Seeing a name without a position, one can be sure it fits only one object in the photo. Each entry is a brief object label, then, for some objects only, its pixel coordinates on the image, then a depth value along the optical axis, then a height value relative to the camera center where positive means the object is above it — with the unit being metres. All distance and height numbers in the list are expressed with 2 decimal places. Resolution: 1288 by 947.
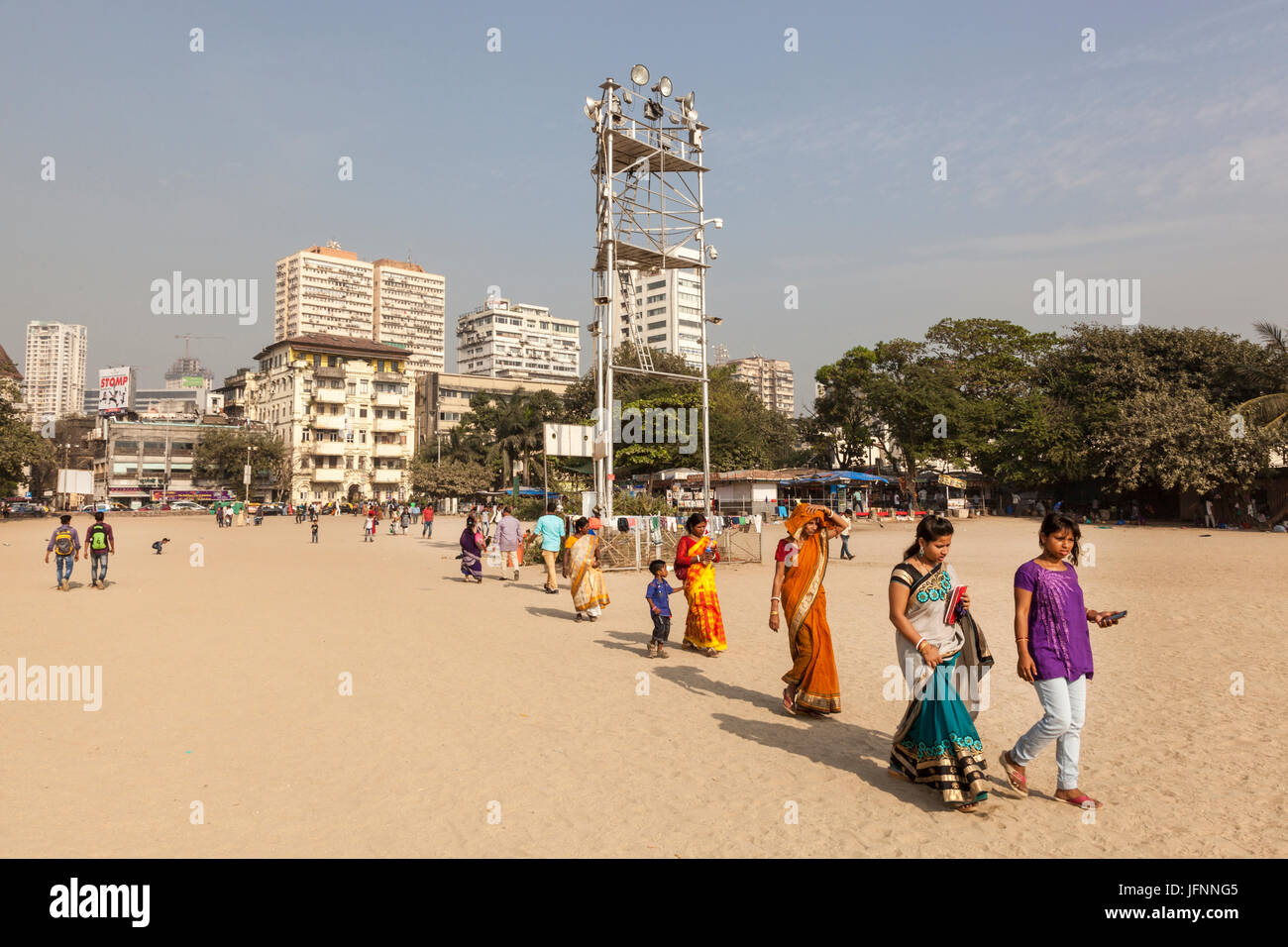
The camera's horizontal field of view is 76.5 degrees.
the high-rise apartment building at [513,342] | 144.12 +25.08
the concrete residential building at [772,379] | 176.75 +22.61
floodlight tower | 21.28 +8.00
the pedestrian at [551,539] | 15.60 -1.14
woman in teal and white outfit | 4.68 -1.14
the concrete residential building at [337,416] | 80.62 +6.51
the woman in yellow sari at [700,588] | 9.31 -1.25
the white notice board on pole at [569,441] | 21.58 +1.07
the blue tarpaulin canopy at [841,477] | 43.02 +0.12
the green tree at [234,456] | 73.50 +2.26
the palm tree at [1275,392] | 32.28 +4.05
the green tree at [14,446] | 49.28 +2.17
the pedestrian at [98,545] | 15.74 -1.24
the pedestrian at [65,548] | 15.44 -1.27
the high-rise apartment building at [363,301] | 145.75 +33.05
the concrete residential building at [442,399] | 95.81 +9.62
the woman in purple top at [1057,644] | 4.59 -0.93
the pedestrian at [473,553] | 17.48 -1.56
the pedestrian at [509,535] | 17.81 -1.20
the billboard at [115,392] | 81.88 +8.99
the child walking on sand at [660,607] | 9.39 -1.47
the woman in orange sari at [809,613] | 6.46 -1.07
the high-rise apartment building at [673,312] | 134.38 +28.01
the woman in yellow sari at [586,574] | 11.72 -1.36
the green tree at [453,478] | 66.94 +0.16
